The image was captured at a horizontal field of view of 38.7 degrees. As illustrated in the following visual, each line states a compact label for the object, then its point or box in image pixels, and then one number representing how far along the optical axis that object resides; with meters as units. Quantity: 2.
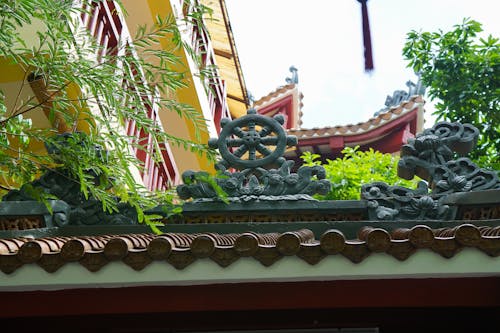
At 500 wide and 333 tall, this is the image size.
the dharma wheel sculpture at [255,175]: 5.29
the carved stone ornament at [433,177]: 5.11
